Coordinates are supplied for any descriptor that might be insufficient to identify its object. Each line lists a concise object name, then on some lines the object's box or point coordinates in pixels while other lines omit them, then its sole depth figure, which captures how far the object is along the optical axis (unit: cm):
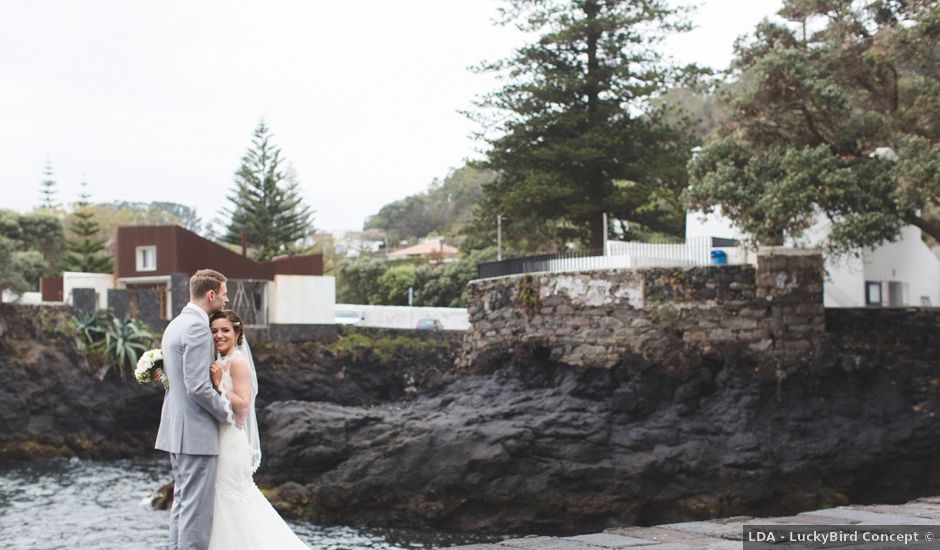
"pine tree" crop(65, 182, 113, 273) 4853
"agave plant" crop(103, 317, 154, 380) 3222
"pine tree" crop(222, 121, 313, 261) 5394
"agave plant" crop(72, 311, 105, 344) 3256
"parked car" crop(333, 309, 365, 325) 4219
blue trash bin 2278
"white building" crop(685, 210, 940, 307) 2730
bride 588
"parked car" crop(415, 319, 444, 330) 4134
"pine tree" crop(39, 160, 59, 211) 6819
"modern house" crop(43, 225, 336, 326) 3650
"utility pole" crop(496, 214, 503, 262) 3148
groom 569
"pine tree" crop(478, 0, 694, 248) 3033
